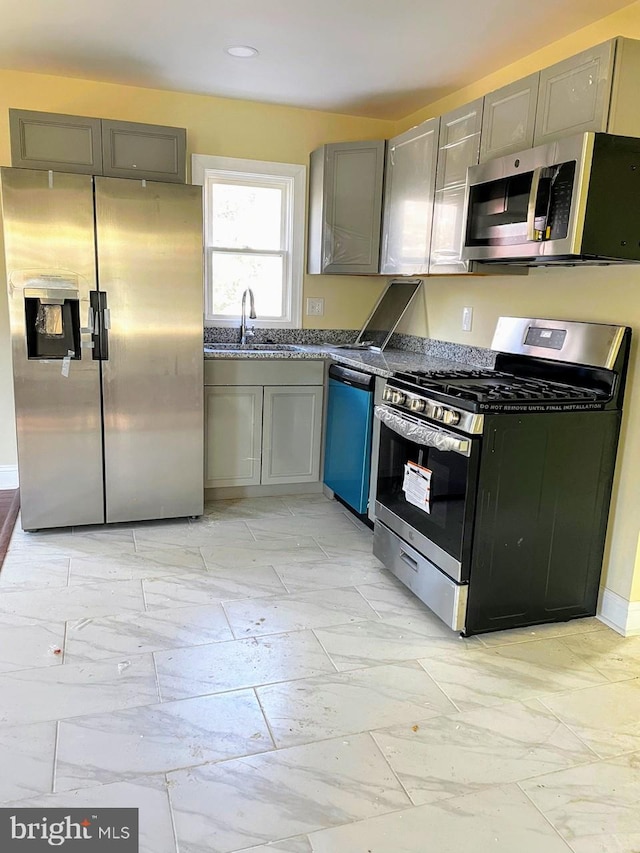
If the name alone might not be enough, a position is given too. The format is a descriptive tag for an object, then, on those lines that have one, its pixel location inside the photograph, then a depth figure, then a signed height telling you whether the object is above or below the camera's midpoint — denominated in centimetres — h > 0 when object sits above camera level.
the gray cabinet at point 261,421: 379 -75
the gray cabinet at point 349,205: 393 +58
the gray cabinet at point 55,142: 324 +74
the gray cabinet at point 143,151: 333 +73
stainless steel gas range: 237 -67
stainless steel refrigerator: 309 -25
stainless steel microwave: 224 +39
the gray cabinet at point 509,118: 260 +79
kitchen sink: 400 -32
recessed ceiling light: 312 +119
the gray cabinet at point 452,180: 302 +61
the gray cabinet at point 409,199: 343 +58
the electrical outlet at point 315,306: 438 -5
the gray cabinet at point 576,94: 223 +78
